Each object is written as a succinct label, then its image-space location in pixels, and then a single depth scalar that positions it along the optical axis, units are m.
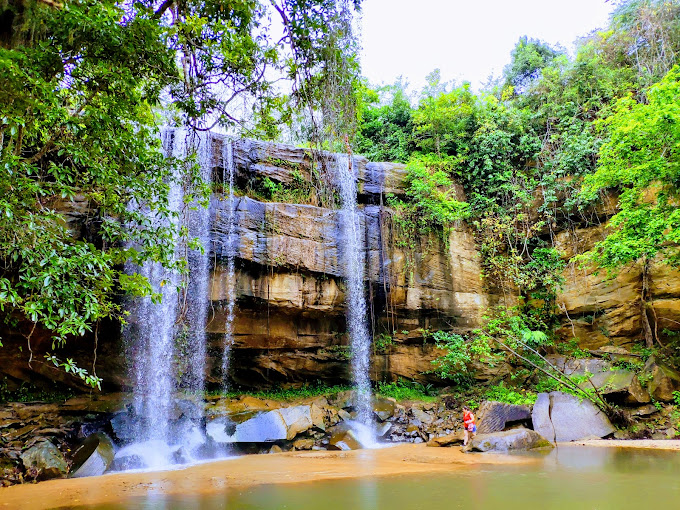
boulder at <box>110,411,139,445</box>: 10.34
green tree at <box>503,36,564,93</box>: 19.12
